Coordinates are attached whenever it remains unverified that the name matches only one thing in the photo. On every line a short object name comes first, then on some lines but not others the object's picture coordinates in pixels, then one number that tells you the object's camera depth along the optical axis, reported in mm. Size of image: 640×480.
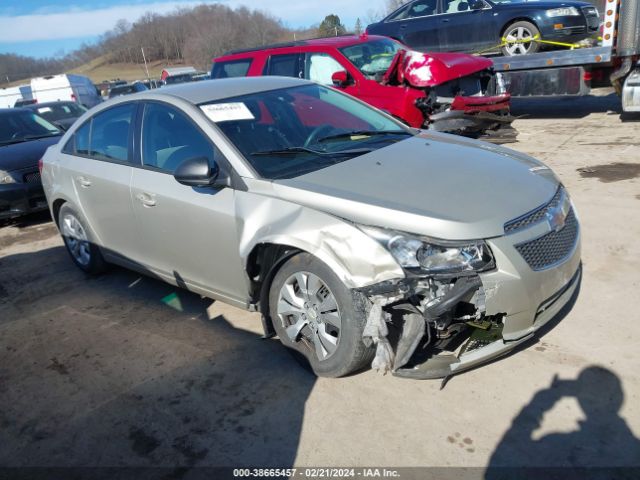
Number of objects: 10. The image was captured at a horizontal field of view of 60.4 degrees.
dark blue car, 10016
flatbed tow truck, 9062
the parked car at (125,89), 23752
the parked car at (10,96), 32656
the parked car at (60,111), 12897
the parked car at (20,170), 7184
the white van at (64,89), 24250
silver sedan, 2760
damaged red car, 7785
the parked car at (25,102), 23522
